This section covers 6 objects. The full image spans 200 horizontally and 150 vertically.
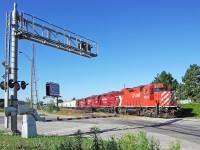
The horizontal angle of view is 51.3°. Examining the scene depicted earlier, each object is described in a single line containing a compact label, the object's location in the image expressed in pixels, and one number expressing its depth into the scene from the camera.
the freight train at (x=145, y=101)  21.51
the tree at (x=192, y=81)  50.12
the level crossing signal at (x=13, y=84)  10.23
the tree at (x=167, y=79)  56.72
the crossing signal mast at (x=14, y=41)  10.24
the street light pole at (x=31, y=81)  26.57
